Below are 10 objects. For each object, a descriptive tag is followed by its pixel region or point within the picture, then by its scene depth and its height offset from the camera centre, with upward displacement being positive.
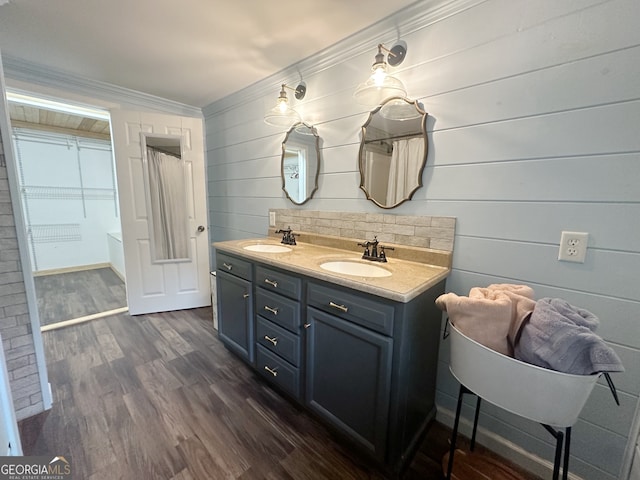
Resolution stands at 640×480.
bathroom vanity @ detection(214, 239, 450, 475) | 1.11 -0.68
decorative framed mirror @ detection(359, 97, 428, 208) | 1.48 +0.30
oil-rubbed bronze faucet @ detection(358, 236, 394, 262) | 1.55 -0.30
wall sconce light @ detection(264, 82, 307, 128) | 1.95 +0.65
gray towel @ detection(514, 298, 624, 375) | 0.69 -0.38
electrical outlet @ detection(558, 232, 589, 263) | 1.06 -0.16
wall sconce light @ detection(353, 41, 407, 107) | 1.37 +0.63
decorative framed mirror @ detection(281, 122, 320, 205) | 2.00 +0.30
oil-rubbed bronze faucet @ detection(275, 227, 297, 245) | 2.11 -0.30
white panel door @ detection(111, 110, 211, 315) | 2.59 -0.25
